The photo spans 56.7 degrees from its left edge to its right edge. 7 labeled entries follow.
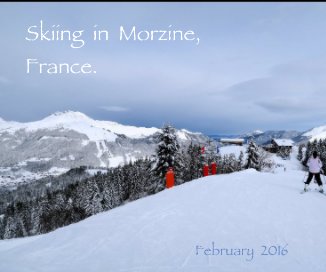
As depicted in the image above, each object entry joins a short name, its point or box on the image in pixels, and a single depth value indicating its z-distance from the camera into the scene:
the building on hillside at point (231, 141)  169.15
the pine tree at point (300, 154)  115.78
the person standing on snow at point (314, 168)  14.81
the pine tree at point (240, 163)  69.43
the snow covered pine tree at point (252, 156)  57.91
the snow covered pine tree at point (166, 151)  37.88
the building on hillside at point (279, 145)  142.12
